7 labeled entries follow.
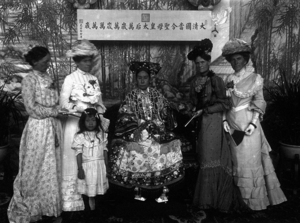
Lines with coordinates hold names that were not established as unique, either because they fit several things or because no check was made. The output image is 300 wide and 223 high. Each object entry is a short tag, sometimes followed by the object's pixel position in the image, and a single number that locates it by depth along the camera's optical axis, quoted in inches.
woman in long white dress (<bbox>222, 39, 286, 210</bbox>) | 143.6
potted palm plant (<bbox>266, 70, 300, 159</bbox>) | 171.3
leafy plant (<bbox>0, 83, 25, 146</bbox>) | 165.5
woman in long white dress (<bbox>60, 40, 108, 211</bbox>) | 137.5
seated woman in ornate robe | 138.8
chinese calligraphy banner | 180.7
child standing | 133.5
